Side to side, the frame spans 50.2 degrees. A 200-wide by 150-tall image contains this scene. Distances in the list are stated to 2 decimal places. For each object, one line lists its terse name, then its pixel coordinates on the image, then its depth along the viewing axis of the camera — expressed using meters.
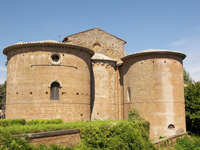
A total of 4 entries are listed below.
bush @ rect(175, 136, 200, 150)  15.67
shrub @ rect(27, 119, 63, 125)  14.62
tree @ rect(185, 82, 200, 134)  21.98
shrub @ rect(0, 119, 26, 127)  14.25
